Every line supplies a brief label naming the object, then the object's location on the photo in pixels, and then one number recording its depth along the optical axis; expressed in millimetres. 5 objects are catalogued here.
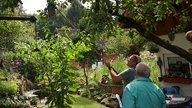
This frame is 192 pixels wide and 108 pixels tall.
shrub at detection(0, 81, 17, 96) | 11133
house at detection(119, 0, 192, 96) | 9092
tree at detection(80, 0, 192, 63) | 5503
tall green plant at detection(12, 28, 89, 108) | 5195
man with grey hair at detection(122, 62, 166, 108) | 3680
